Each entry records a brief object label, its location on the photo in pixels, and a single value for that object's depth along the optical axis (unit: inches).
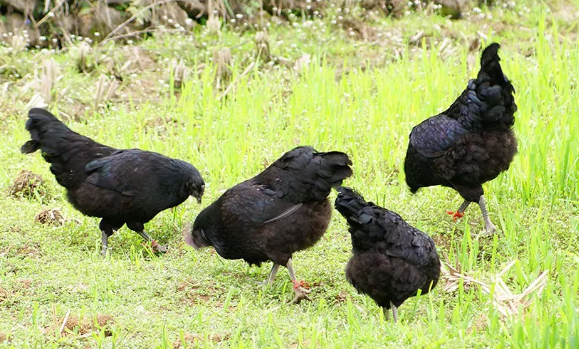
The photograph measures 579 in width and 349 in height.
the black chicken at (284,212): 432.8
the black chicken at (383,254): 375.6
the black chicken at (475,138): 456.4
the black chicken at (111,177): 497.4
